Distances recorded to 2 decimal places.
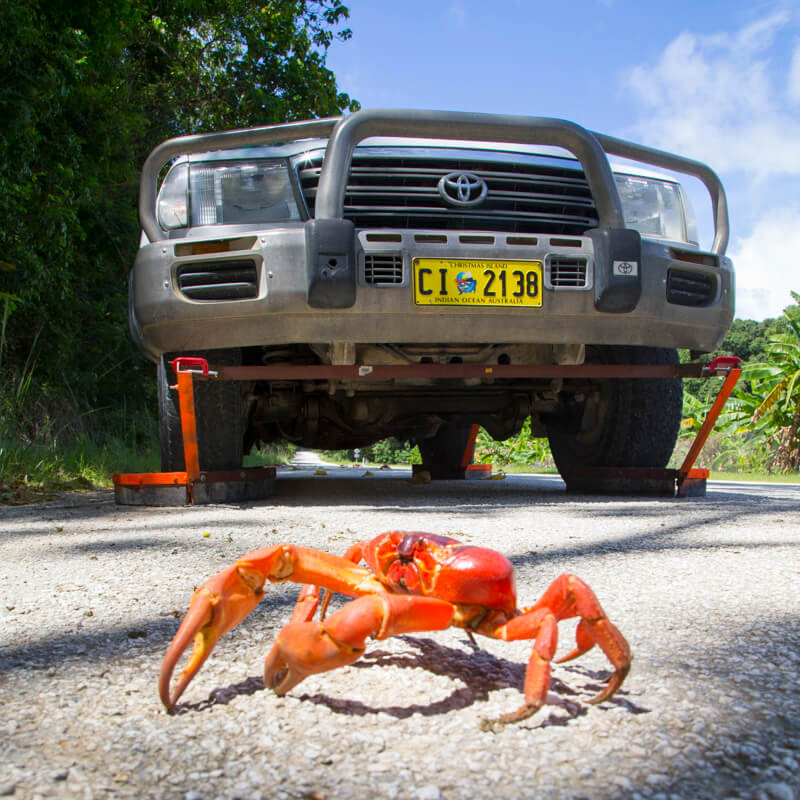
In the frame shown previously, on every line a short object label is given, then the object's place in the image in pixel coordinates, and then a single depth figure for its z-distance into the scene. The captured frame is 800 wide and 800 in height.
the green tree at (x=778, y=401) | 9.66
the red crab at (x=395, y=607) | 0.94
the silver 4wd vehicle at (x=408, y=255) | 3.00
